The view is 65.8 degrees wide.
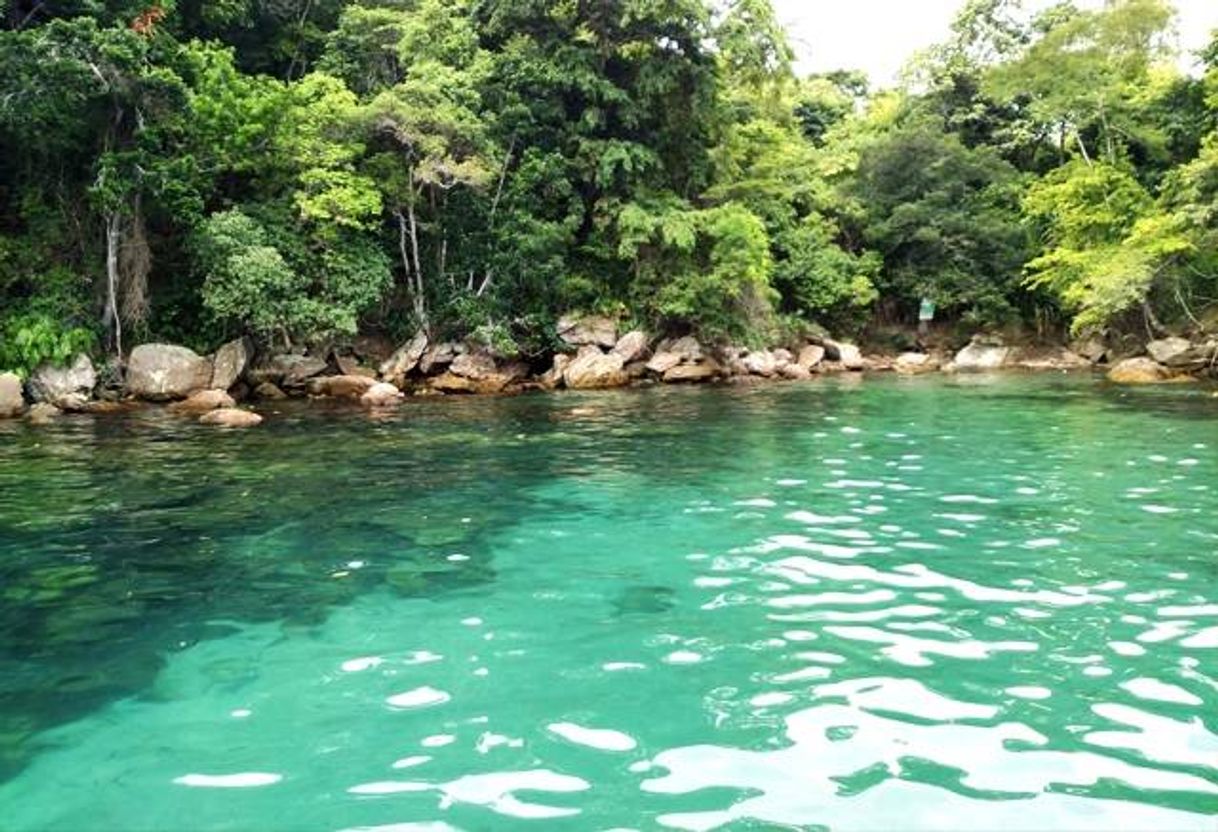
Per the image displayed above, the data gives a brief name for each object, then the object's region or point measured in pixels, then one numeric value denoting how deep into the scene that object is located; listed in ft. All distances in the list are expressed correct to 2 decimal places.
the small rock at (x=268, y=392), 64.49
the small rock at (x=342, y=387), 64.80
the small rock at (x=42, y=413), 51.08
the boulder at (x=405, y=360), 71.00
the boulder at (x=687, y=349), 80.18
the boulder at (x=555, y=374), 73.79
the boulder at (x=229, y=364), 63.05
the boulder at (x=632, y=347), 77.71
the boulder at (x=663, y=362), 78.12
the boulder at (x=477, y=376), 70.08
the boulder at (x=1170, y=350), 80.48
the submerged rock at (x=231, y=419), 47.96
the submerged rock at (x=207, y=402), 56.70
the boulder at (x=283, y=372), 66.85
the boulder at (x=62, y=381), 57.16
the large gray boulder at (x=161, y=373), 60.13
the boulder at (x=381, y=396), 59.57
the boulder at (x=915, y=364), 92.73
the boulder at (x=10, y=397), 53.06
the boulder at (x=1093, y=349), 97.76
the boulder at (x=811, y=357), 89.93
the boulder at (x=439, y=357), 72.90
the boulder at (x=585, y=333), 78.43
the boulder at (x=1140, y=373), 72.69
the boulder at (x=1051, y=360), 94.63
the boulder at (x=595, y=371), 73.51
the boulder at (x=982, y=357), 98.48
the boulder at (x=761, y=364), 81.76
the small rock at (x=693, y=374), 77.71
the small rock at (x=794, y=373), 81.51
